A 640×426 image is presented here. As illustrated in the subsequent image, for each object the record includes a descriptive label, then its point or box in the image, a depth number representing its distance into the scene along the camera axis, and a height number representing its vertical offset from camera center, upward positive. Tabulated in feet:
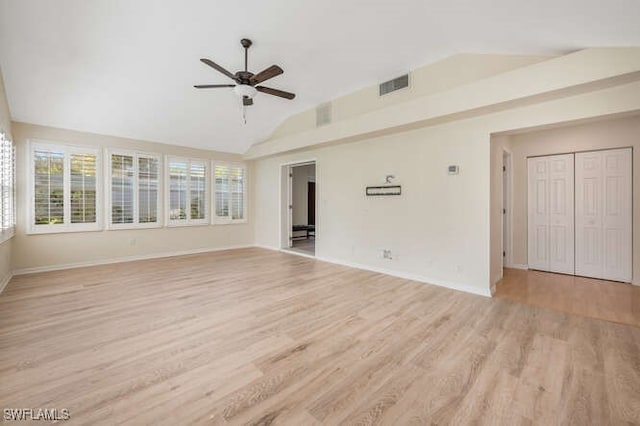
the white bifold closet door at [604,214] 13.78 -0.19
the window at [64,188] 16.05 +1.47
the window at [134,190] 18.69 +1.59
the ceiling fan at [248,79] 10.23 +5.28
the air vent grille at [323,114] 17.78 +6.46
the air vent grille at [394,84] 13.89 +6.69
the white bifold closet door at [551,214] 15.53 -0.19
